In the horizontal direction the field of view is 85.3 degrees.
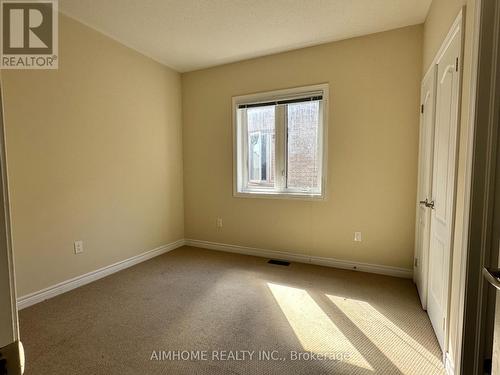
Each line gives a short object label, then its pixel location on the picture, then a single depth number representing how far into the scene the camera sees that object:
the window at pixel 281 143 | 3.31
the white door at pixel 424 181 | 2.25
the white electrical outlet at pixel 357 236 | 3.12
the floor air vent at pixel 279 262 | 3.38
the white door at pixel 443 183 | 1.61
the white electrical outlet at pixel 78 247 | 2.74
